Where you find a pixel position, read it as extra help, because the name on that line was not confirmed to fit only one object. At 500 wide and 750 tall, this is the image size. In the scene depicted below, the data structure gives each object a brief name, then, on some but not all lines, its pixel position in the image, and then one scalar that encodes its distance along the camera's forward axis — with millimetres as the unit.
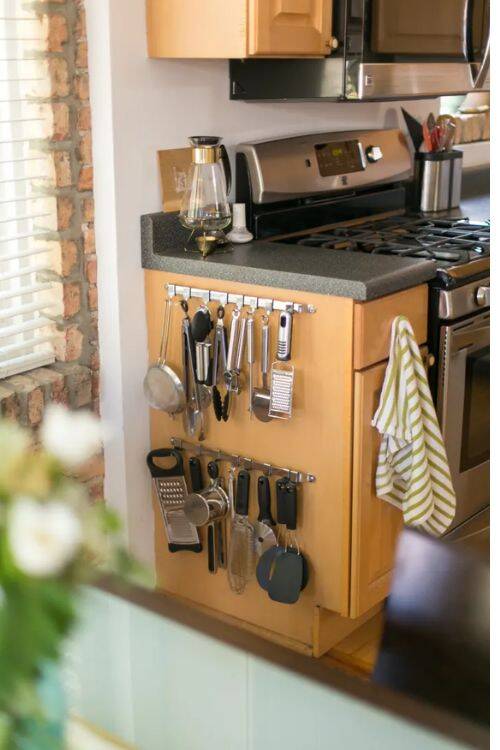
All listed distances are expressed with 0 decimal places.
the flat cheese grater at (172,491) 2744
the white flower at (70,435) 656
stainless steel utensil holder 3582
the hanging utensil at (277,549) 2543
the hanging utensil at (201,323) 2559
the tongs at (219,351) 2557
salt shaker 2834
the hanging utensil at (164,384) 2658
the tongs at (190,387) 2600
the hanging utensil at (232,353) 2527
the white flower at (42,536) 607
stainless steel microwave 2727
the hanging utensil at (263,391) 2486
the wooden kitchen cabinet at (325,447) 2412
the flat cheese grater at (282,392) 2457
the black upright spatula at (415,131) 3691
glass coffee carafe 2613
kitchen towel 2443
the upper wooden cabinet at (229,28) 2506
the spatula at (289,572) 2543
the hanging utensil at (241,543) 2629
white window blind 2402
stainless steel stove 2703
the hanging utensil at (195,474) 2717
